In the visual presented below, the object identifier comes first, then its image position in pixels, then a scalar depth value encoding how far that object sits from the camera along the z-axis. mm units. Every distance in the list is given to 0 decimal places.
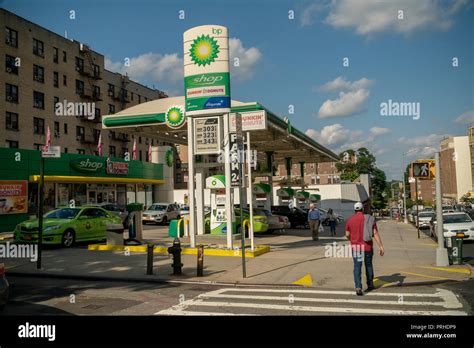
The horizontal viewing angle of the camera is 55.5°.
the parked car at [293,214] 31886
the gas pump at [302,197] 39197
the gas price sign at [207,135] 16500
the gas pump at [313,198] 45594
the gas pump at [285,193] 34469
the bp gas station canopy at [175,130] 20094
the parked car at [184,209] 38219
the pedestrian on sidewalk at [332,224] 24773
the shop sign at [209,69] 15445
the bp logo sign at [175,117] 19359
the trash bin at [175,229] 20891
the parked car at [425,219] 34719
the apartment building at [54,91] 42344
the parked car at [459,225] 20141
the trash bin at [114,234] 17141
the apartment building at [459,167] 122750
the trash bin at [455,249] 13039
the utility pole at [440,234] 12984
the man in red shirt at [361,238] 9289
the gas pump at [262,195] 26812
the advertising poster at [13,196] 29234
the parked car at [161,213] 32625
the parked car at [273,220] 23859
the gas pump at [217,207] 21500
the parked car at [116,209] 31255
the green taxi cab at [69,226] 16438
